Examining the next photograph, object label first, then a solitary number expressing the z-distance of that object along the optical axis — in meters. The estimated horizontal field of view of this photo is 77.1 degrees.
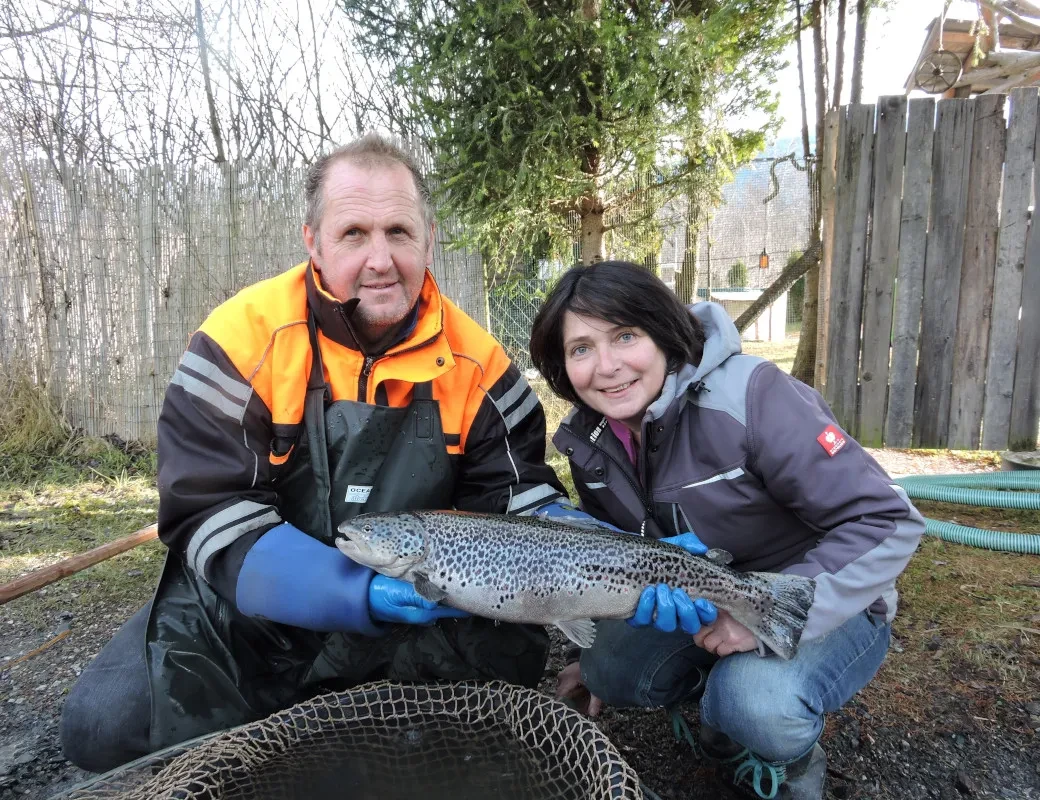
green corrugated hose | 3.89
